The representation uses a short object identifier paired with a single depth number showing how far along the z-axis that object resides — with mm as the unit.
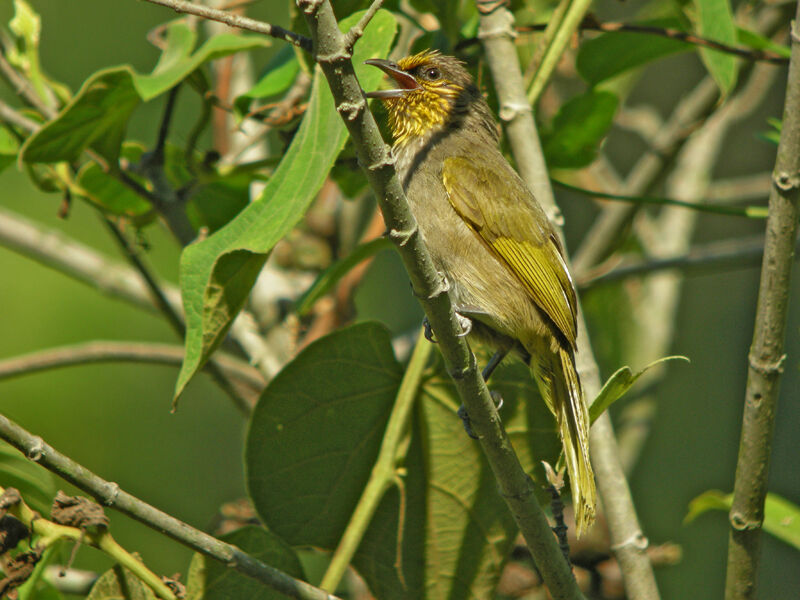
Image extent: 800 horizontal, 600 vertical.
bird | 5254
